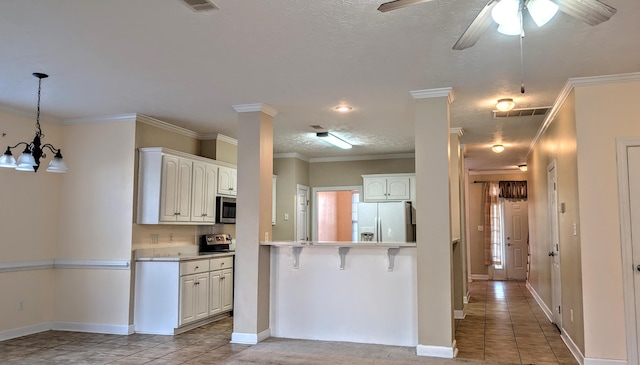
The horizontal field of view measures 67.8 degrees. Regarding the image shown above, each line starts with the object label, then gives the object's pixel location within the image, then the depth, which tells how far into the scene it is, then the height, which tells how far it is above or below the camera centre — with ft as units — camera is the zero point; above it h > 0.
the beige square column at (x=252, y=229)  16.61 -0.27
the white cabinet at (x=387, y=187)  27.55 +2.01
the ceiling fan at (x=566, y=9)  7.20 +3.31
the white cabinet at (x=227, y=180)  22.35 +1.96
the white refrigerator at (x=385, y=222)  26.40 -0.02
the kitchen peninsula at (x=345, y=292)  16.06 -2.46
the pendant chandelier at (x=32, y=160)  14.05 +1.83
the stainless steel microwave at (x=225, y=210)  22.08 +0.54
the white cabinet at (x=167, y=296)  18.02 -2.89
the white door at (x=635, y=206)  13.26 +0.45
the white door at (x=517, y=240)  37.22 -1.43
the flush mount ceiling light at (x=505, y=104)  16.26 +4.02
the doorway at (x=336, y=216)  37.55 +0.43
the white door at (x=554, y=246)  18.51 -0.96
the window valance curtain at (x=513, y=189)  37.35 +2.57
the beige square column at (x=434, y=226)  14.71 -0.14
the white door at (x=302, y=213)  29.58 +0.53
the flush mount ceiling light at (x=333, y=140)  22.54 +4.00
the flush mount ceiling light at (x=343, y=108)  17.49 +4.22
